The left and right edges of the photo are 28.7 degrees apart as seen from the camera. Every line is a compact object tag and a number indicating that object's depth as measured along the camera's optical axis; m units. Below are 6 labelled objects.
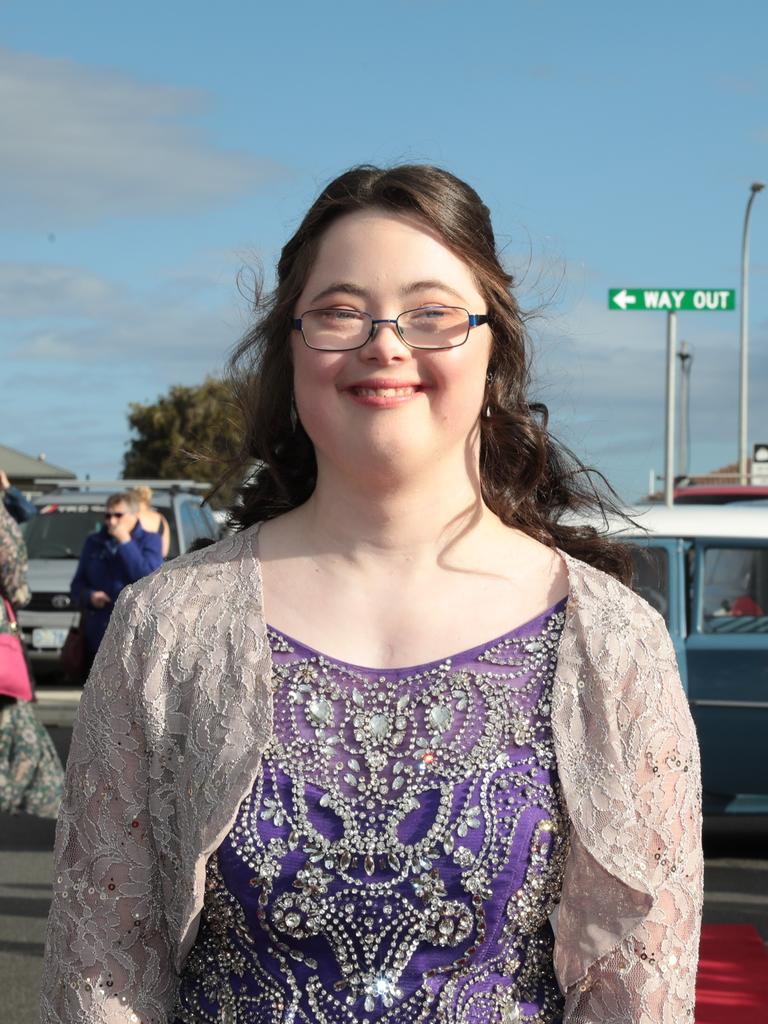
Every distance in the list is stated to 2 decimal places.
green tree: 43.44
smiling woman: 1.98
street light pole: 28.17
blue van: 7.57
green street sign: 10.03
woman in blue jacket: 9.91
